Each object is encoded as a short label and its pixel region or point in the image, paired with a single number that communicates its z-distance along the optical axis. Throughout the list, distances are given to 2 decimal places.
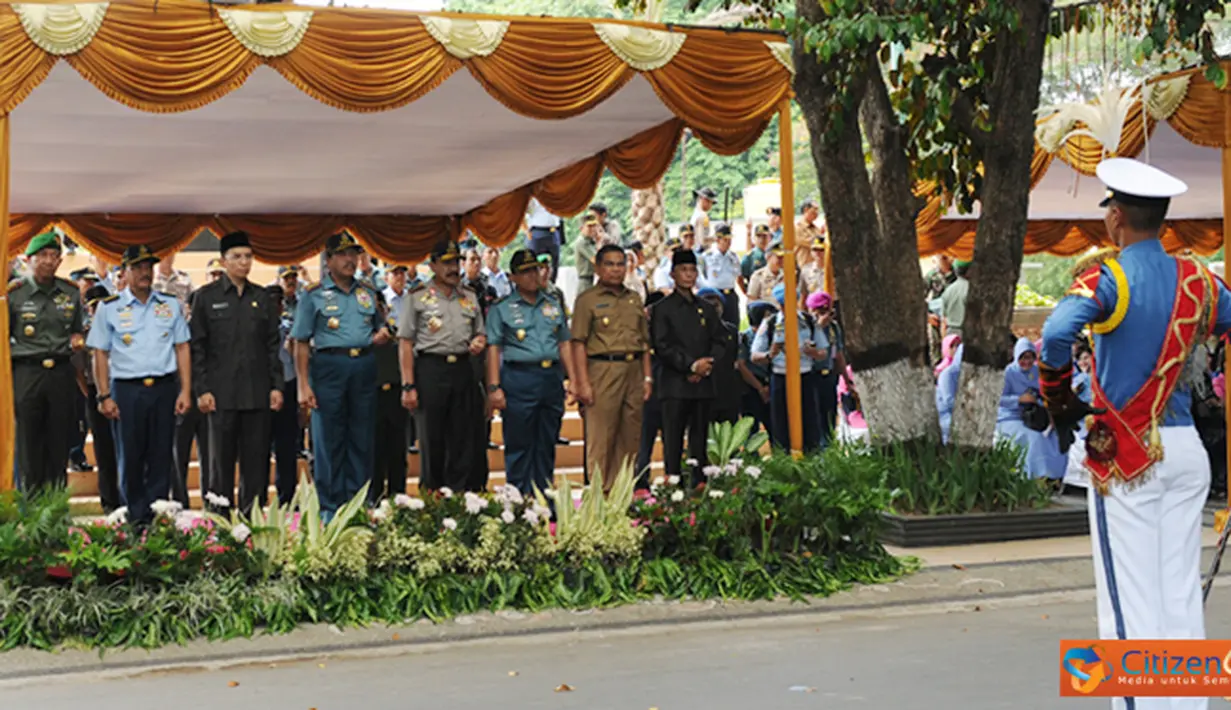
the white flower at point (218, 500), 7.41
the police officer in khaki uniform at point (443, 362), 10.41
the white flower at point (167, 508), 7.34
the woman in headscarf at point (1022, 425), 13.02
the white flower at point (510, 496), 7.92
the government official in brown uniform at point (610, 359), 10.03
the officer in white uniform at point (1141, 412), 4.79
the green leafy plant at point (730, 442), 8.77
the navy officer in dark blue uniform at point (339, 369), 10.18
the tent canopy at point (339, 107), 8.19
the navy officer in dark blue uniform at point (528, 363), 10.25
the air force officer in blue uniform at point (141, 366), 9.70
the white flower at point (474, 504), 7.77
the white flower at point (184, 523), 7.33
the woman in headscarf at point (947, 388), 13.44
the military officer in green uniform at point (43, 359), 10.06
